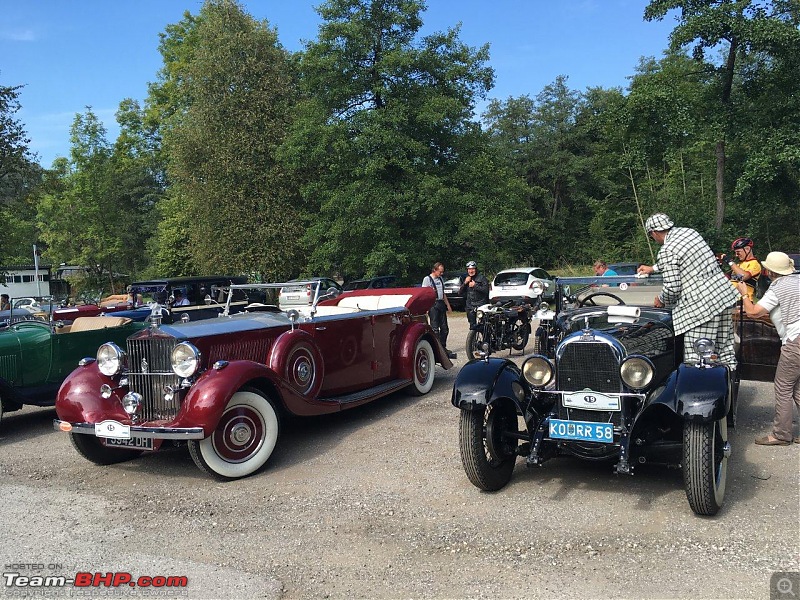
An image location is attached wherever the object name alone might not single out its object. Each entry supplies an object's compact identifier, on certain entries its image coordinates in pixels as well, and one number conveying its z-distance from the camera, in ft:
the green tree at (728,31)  55.11
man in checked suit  16.44
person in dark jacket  36.60
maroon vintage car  16.89
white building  152.03
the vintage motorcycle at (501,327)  34.53
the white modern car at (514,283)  62.44
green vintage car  23.95
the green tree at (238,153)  79.77
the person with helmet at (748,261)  23.21
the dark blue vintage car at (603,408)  13.26
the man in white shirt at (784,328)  17.92
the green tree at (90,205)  126.11
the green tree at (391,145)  70.54
